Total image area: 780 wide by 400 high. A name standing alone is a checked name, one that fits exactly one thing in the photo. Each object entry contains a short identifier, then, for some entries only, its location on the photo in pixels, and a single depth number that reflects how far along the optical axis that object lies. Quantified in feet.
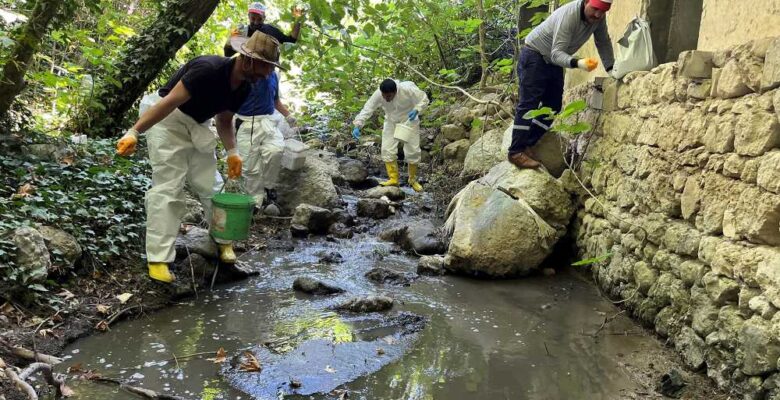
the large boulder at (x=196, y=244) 13.16
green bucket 12.85
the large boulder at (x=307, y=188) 20.90
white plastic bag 12.87
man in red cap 14.87
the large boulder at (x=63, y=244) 11.16
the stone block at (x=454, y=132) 28.09
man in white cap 15.88
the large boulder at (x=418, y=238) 17.02
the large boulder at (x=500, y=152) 17.43
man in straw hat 11.18
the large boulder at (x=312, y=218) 18.57
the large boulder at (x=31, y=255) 10.03
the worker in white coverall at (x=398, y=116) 25.39
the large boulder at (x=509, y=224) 14.82
